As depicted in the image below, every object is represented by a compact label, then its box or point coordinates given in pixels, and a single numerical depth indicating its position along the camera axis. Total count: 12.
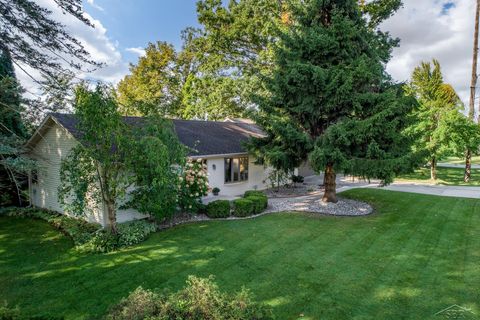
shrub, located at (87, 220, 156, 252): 8.75
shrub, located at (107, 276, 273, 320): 4.04
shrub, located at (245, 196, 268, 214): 12.50
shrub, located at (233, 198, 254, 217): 12.11
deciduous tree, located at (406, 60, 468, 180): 18.30
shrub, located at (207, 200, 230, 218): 11.85
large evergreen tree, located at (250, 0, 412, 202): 11.37
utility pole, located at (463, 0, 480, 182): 19.58
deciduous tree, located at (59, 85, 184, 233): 8.43
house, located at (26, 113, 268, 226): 11.50
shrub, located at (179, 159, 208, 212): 11.27
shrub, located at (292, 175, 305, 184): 19.59
